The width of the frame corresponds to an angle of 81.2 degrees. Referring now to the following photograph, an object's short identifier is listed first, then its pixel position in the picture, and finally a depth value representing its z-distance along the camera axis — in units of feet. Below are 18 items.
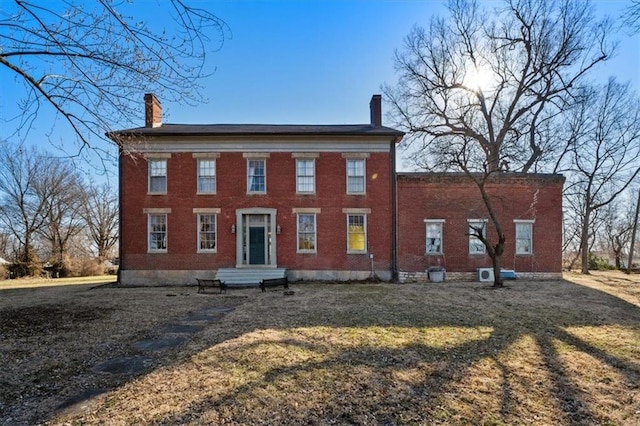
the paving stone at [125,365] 18.28
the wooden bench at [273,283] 49.39
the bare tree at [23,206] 111.04
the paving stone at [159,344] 22.16
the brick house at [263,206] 58.90
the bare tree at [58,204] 112.37
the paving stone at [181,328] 26.44
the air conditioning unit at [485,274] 59.71
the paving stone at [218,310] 34.06
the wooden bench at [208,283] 48.29
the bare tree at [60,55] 15.13
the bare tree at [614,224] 116.25
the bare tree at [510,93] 72.84
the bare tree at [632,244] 84.53
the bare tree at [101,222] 127.54
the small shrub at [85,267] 88.84
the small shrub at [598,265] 94.02
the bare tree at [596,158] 82.89
